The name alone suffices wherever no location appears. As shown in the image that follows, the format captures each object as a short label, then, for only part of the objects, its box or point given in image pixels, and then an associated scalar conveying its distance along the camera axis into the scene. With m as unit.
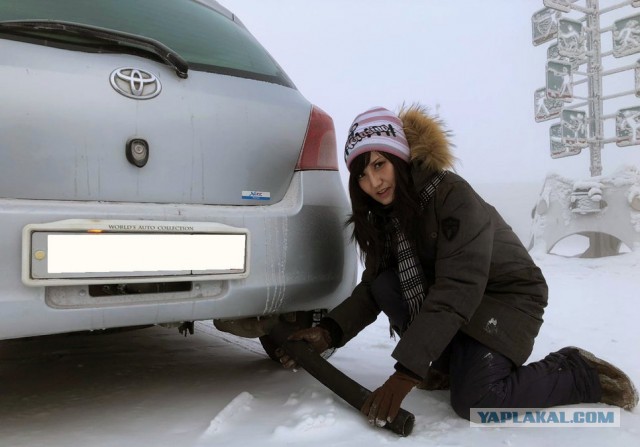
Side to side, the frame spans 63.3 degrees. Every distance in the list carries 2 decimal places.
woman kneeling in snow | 1.38
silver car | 1.17
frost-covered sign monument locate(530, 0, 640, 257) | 7.64
